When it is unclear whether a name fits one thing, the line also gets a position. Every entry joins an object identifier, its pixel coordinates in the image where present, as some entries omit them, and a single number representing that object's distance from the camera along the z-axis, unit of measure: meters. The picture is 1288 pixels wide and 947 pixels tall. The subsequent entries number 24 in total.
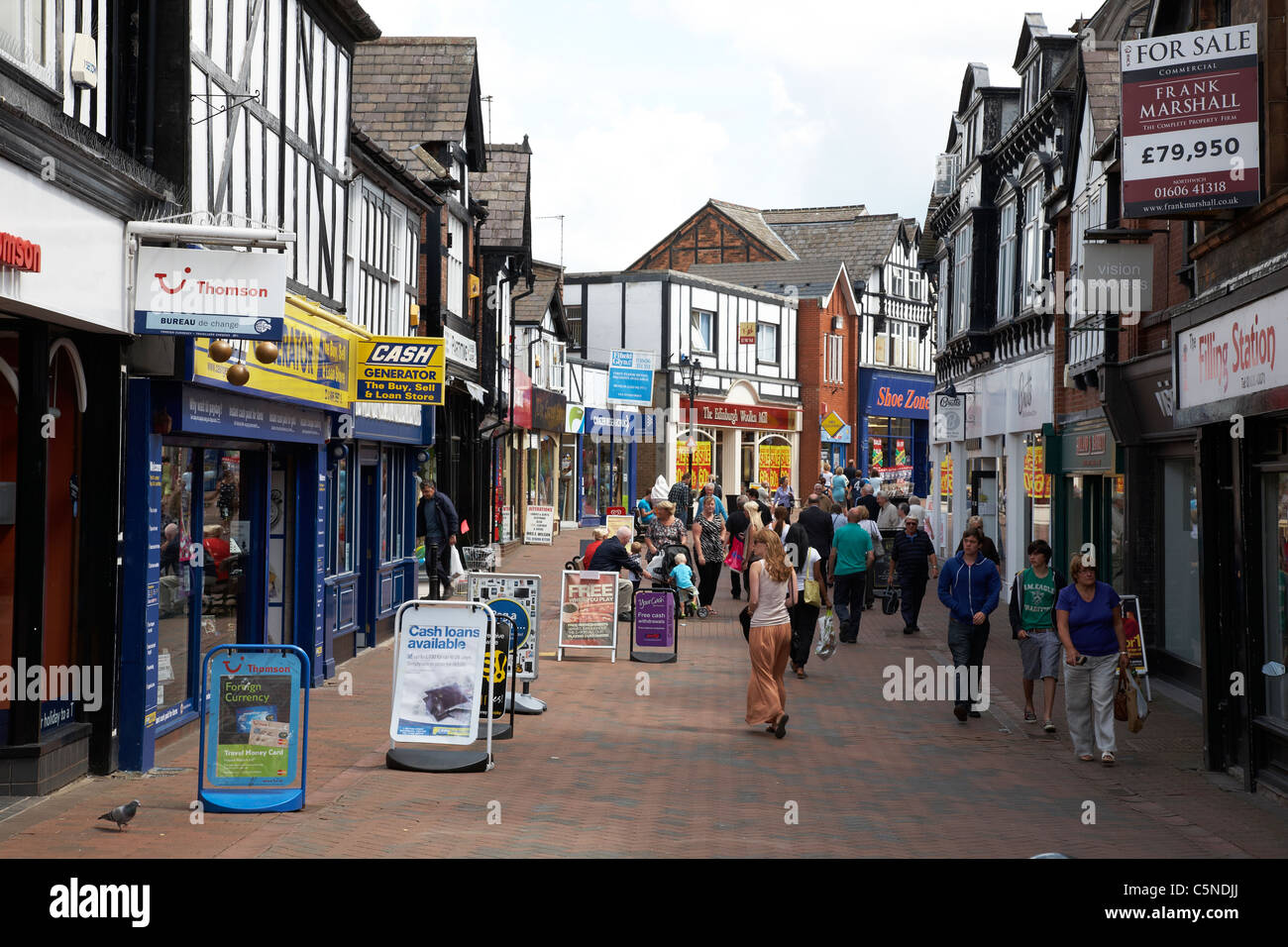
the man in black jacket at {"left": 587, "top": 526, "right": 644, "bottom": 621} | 18.17
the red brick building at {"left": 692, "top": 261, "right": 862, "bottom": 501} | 58.28
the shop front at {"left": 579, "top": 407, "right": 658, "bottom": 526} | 46.59
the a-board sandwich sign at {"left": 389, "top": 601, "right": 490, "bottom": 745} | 10.23
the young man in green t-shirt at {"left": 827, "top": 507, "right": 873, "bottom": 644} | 18.66
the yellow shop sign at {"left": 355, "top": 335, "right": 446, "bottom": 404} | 16.38
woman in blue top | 11.49
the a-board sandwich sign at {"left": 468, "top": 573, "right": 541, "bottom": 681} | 13.75
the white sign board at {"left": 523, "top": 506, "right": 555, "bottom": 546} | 36.00
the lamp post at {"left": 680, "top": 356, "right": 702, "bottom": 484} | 40.00
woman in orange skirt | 12.38
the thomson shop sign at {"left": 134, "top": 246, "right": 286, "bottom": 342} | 9.70
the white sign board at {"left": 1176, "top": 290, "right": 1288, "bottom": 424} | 9.49
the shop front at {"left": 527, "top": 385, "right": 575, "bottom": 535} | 40.34
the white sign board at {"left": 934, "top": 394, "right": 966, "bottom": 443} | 29.52
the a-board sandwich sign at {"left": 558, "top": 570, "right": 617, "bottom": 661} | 17.30
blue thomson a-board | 8.55
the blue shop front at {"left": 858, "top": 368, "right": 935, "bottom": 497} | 62.31
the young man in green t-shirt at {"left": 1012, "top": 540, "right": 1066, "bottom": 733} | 12.80
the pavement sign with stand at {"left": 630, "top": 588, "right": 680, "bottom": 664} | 17.58
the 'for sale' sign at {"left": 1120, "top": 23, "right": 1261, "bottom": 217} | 10.55
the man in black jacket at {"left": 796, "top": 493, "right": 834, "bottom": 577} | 20.20
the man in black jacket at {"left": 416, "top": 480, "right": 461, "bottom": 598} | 21.48
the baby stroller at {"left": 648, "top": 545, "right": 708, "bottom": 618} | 20.73
